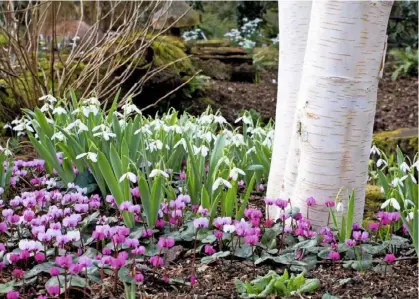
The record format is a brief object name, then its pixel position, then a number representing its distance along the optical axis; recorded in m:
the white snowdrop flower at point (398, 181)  2.95
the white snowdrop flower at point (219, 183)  2.69
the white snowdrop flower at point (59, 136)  3.44
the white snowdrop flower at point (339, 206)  2.63
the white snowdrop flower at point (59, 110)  3.66
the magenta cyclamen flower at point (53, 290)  2.03
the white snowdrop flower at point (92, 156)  2.99
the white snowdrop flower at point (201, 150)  3.18
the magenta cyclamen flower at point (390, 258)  2.41
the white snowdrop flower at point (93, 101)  3.70
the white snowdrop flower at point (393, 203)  2.59
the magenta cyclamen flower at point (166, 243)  2.46
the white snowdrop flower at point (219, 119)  3.69
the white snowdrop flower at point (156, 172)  2.63
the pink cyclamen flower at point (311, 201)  2.79
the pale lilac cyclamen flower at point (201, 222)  2.51
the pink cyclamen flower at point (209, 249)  2.55
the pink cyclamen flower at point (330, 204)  2.75
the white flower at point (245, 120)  3.93
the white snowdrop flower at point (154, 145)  3.20
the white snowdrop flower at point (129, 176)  2.65
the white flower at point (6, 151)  3.37
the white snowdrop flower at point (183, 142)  3.24
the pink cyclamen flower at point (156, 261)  2.36
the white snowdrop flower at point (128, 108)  3.55
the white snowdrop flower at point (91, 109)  3.59
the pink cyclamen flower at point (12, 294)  2.04
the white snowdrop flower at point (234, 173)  2.72
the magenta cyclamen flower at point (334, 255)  2.50
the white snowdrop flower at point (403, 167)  3.11
